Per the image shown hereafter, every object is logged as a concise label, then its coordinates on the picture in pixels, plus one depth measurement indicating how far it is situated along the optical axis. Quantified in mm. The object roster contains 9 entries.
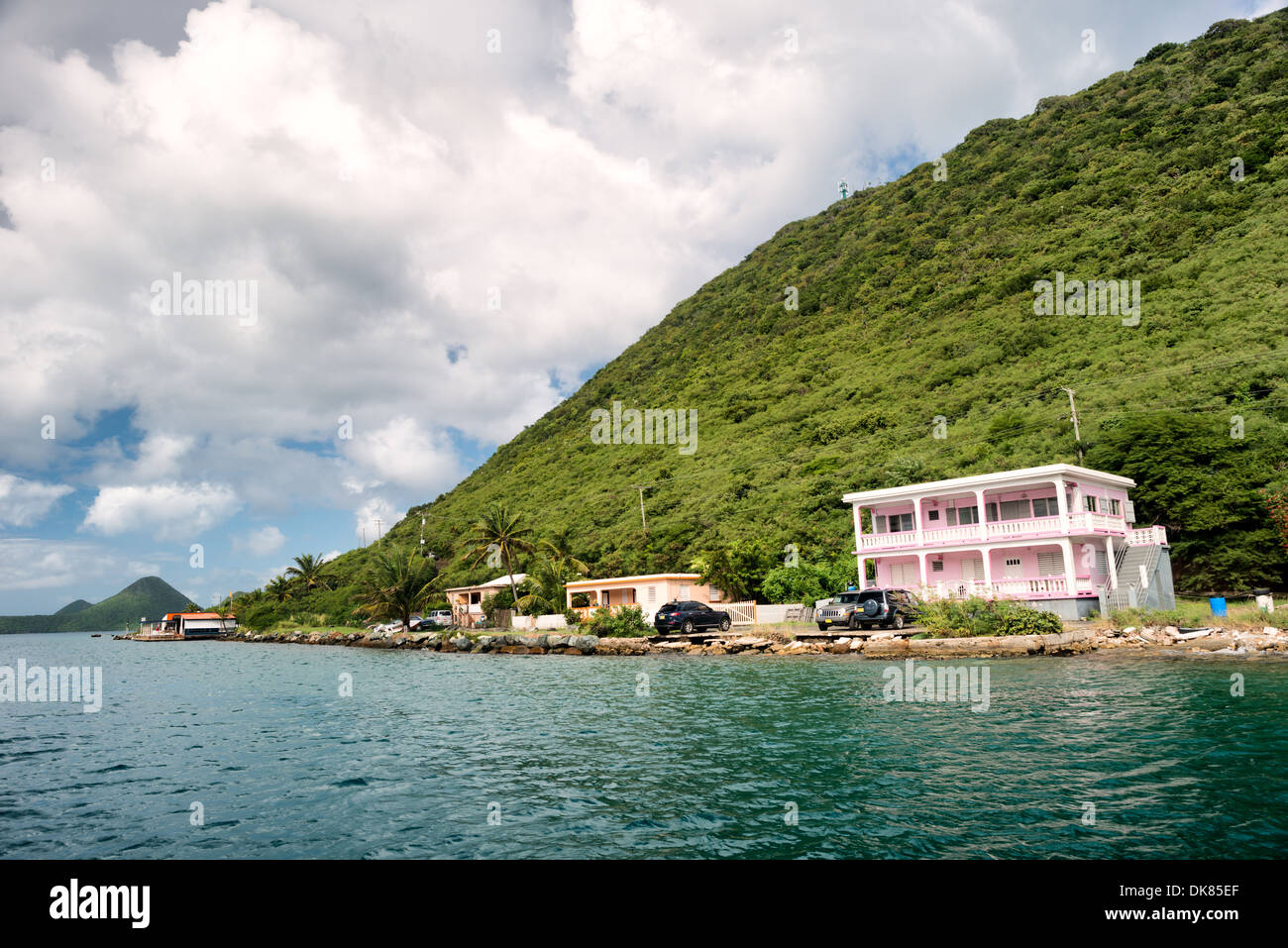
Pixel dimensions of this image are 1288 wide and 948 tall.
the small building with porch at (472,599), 67812
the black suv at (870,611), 34656
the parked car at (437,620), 66969
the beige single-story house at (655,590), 51750
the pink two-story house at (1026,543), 34375
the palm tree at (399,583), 63375
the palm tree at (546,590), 56781
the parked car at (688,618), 42188
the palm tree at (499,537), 60250
